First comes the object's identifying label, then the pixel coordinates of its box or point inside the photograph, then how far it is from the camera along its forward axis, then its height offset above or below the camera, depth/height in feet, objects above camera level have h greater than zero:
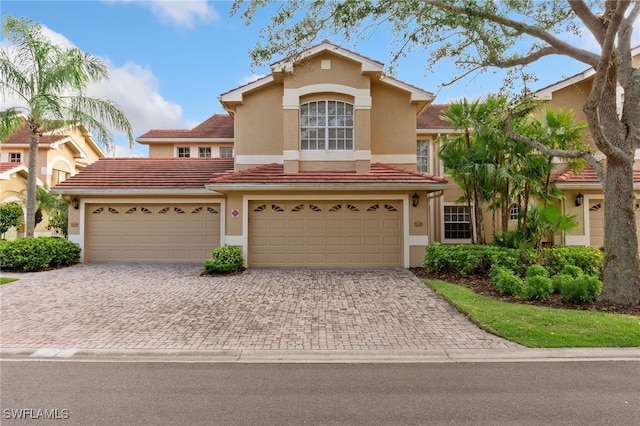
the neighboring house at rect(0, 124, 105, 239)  71.72 +13.95
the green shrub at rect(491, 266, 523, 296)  29.72 -4.66
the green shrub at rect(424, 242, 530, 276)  36.70 -3.41
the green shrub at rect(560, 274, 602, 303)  26.99 -4.65
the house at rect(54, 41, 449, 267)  44.11 +4.13
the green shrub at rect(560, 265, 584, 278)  32.30 -4.05
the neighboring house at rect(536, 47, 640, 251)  46.88 +2.92
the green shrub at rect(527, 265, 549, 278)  31.19 -3.90
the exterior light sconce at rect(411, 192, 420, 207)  44.01 +2.75
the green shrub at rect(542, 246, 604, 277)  36.50 -3.52
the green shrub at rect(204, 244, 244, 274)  40.42 -3.92
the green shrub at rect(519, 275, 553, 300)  28.12 -4.72
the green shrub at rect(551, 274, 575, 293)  28.60 -4.29
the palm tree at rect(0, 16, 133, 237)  44.75 +16.30
